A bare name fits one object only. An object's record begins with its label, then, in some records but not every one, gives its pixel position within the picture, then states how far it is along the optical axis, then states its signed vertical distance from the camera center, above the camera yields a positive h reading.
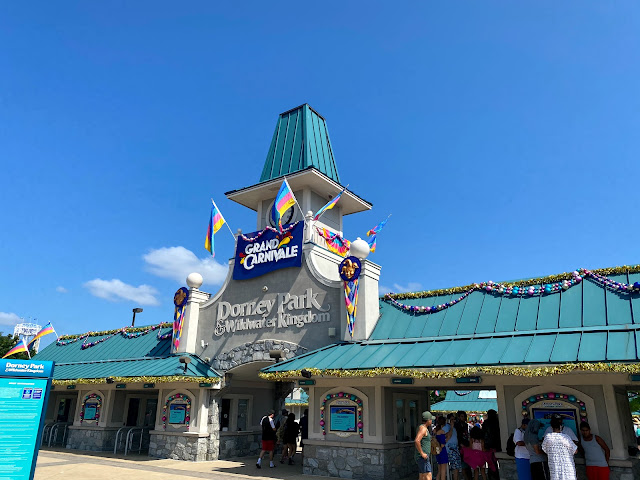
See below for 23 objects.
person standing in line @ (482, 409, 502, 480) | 11.05 -0.46
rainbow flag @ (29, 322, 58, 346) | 23.45 +3.82
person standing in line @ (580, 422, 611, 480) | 9.32 -0.65
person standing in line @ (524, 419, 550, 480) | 9.02 -0.63
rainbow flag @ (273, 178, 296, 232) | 16.52 +6.98
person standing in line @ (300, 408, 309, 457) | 16.99 -0.23
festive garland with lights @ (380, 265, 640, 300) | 11.89 +3.53
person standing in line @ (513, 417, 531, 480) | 9.62 -0.73
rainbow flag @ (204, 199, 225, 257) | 18.17 +6.76
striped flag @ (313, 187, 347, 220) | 16.67 +6.91
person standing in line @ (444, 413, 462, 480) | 10.88 -0.71
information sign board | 7.37 -0.02
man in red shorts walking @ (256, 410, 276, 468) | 15.21 -0.57
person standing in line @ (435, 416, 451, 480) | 10.25 -0.75
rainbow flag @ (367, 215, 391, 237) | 17.98 +6.59
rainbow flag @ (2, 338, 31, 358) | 21.86 +2.89
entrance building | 10.56 +1.65
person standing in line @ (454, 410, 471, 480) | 11.32 -0.40
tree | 40.15 +5.71
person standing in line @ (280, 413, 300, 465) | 16.00 -0.68
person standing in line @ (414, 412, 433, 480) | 9.21 -0.56
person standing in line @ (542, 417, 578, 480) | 8.09 -0.58
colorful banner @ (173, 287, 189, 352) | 17.86 +3.68
